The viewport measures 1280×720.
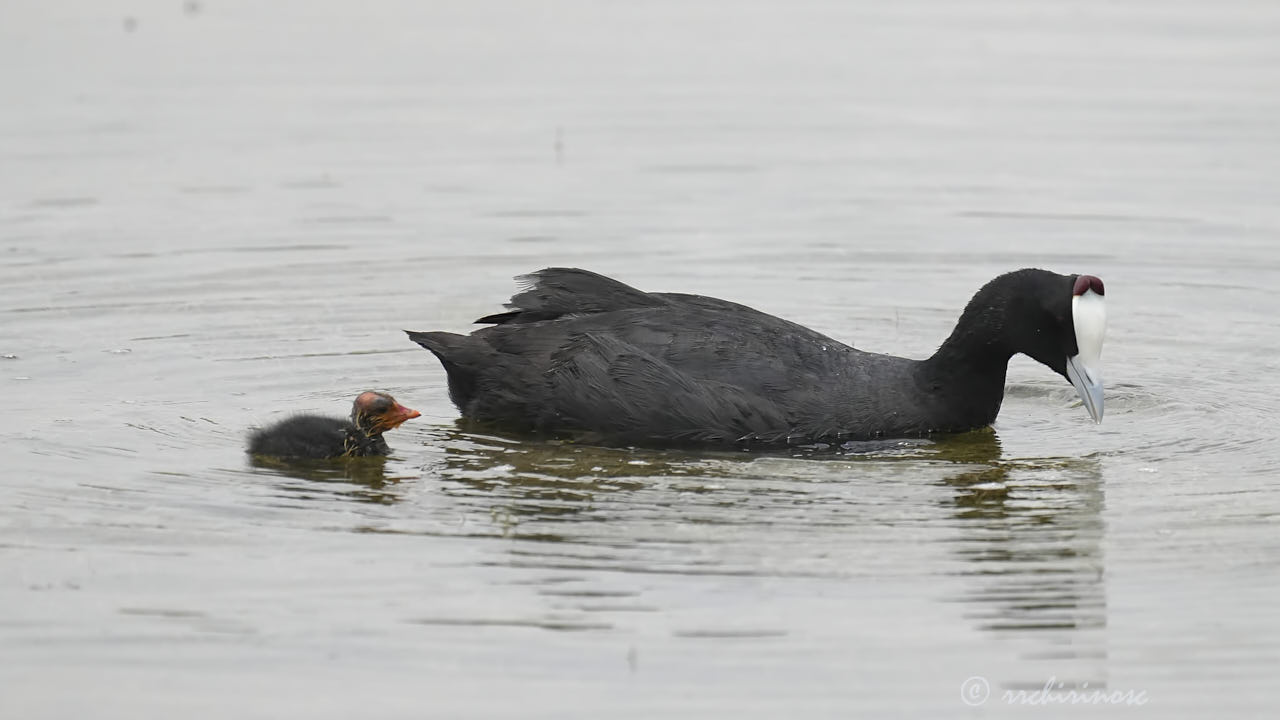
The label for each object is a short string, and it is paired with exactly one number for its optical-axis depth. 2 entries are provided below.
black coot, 14.87
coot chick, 14.29
